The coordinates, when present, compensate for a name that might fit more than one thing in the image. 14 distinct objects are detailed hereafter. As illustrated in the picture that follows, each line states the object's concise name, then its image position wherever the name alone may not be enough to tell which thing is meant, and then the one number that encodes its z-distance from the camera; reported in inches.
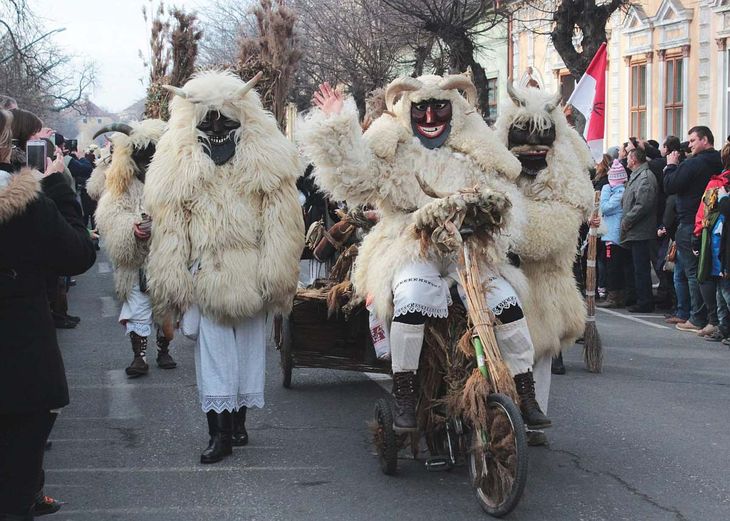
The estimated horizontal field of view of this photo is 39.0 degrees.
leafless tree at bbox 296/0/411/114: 1082.7
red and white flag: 354.0
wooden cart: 297.7
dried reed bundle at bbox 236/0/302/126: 427.8
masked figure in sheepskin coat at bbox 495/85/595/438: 236.8
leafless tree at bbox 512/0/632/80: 703.1
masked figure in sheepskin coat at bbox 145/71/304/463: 233.1
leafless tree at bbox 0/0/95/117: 858.7
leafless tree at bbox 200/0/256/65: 1689.3
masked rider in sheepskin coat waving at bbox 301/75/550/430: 208.8
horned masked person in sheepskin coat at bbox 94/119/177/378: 314.7
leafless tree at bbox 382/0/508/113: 859.4
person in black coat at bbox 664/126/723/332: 442.9
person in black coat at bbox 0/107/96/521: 161.9
